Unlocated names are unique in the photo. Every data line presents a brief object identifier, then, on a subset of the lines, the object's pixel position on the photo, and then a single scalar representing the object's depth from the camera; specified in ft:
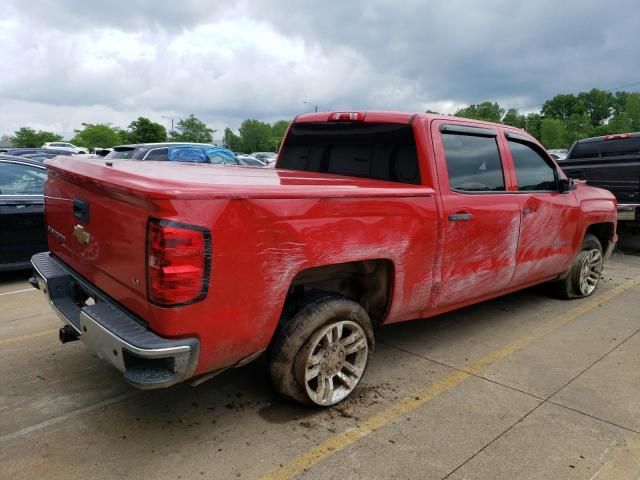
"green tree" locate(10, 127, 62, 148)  265.13
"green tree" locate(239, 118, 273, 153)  404.77
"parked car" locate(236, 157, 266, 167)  65.98
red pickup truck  7.70
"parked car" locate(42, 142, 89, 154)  137.14
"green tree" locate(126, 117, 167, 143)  251.19
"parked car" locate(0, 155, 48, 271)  19.88
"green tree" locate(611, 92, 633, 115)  345.84
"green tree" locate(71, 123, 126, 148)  298.35
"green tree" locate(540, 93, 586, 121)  350.00
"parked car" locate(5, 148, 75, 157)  57.38
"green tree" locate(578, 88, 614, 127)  352.90
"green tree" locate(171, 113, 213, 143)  316.52
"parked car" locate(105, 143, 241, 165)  35.01
